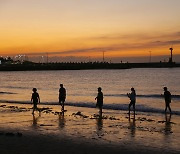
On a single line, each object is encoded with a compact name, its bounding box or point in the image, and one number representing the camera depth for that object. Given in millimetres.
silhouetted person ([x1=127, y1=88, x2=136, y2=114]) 20456
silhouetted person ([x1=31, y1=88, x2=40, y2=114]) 21422
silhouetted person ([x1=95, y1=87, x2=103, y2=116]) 20562
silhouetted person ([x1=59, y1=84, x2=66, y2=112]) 21773
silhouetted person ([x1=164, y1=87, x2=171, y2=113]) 21641
